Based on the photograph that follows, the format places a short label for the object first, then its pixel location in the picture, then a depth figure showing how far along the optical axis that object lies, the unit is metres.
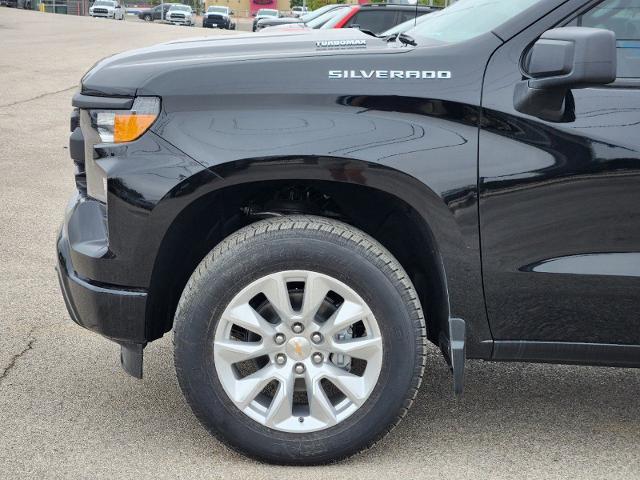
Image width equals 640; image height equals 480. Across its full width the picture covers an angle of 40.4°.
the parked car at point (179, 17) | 55.56
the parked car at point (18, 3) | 55.84
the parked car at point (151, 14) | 65.31
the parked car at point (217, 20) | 50.47
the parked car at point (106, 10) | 53.88
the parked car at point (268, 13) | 50.95
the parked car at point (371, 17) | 12.42
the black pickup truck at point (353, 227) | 2.76
